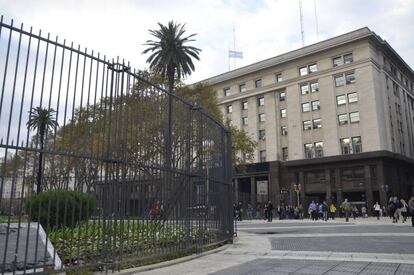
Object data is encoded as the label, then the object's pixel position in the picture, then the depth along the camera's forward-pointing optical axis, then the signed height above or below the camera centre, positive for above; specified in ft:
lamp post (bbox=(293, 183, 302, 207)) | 161.07 +10.61
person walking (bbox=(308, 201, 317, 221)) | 109.25 +0.94
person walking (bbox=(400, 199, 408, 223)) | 81.56 +0.35
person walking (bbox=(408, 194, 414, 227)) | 62.18 +1.12
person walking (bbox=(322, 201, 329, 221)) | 102.27 +0.60
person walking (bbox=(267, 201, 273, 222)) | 104.01 +0.86
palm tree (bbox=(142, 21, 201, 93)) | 101.30 +41.96
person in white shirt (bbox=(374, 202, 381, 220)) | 104.54 +1.02
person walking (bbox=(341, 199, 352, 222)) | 98.63 +1.56
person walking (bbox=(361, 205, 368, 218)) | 128.47 +0.33
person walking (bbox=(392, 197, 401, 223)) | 83.65 +0.49
